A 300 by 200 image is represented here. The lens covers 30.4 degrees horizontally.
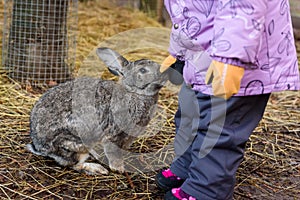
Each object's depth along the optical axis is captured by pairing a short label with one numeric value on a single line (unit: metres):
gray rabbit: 2.88
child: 2.13
